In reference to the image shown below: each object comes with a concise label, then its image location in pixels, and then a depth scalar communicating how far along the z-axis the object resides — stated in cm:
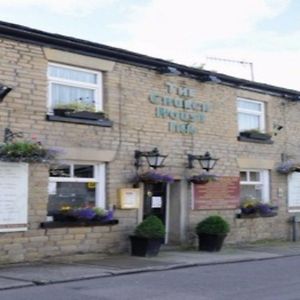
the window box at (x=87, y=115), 1433
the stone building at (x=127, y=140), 1358
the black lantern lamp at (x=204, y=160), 1697
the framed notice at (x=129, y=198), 1515
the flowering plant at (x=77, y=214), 1409
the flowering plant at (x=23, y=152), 1273
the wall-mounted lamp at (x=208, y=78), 1762
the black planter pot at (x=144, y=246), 1452
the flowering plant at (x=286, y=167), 1970
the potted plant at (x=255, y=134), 1889
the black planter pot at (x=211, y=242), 1625
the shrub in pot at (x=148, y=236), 1447
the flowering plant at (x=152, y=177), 1543
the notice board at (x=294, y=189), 2019
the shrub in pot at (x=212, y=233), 1625
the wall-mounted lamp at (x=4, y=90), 1269
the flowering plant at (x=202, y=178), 1675
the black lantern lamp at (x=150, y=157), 1559
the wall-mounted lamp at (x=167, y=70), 1639
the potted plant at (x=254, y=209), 1848
